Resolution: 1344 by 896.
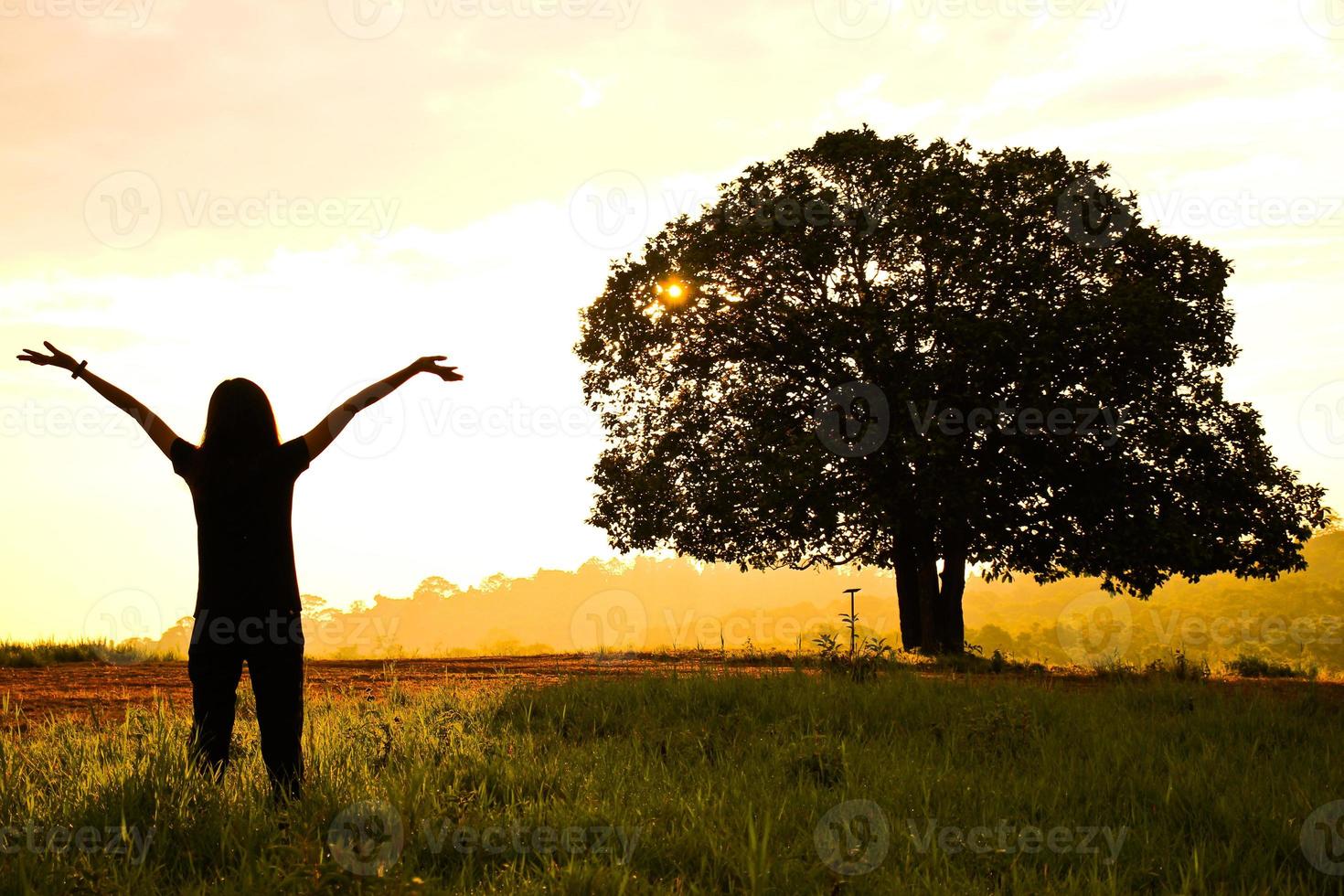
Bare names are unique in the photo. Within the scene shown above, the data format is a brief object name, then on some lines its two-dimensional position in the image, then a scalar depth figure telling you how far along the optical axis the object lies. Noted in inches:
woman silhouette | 227.5
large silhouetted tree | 818.8
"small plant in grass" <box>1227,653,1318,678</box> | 794.2
